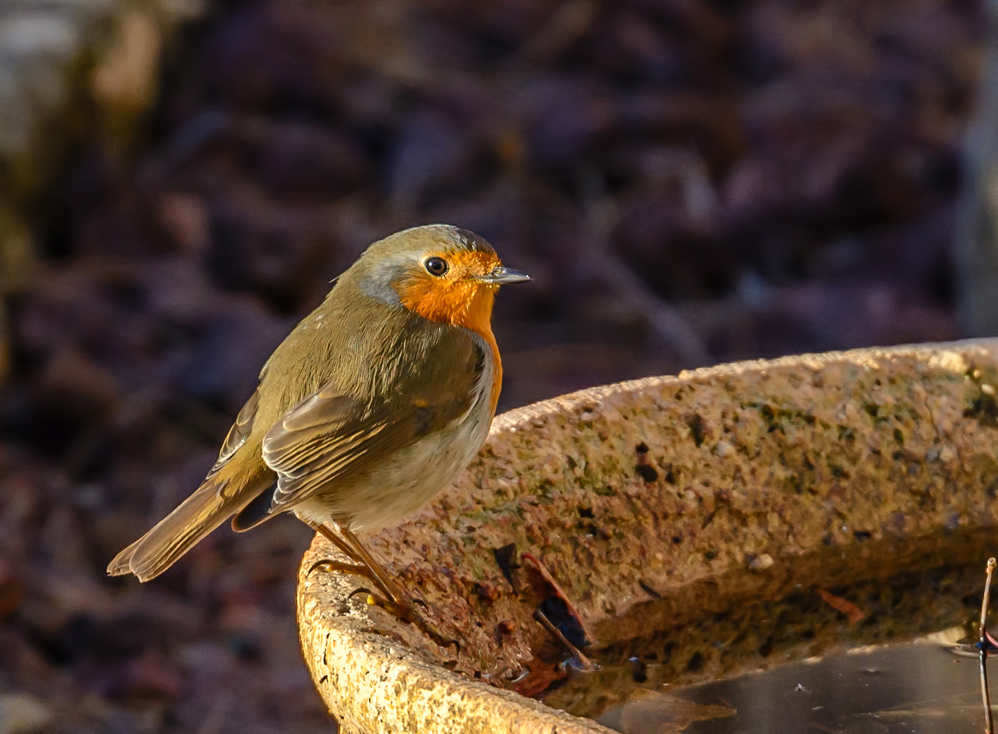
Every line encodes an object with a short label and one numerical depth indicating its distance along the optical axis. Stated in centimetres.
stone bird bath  479
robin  482
